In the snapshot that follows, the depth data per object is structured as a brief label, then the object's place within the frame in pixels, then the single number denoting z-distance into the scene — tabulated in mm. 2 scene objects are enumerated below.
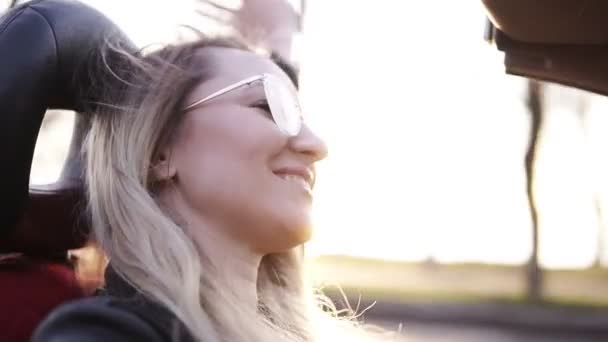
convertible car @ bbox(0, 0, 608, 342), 585
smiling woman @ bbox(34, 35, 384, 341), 685
